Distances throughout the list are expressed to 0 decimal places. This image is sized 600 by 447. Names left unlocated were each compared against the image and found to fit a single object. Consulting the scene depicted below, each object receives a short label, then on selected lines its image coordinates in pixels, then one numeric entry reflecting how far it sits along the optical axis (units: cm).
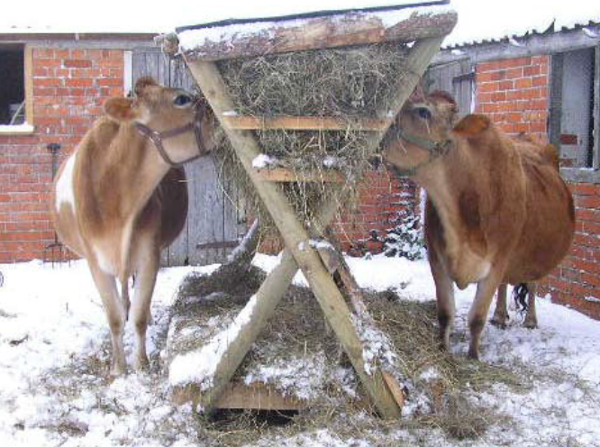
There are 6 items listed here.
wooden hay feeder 357
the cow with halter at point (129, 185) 458
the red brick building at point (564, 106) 650
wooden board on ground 390
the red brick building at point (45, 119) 871
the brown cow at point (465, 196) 446
